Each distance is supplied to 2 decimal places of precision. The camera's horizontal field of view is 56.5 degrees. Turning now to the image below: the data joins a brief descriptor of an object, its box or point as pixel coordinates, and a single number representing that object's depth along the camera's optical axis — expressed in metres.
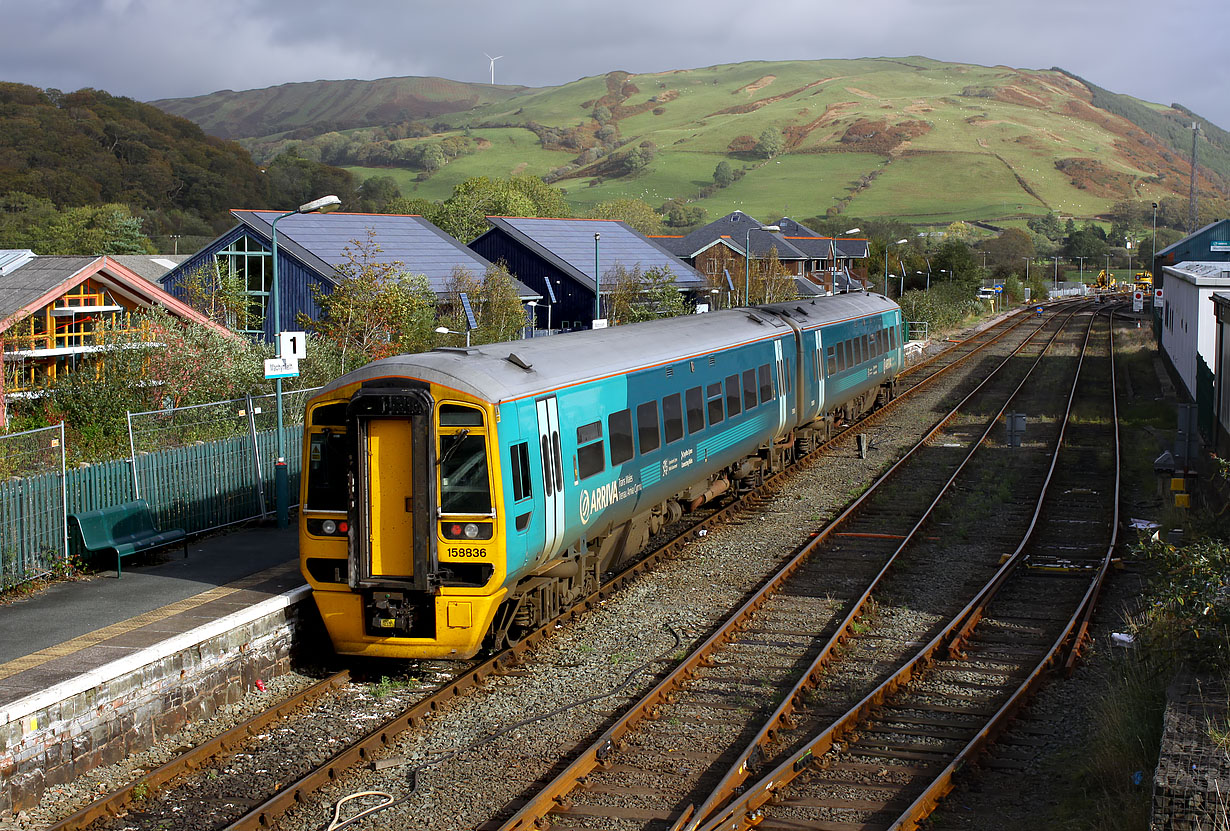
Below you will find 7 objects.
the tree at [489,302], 37.22
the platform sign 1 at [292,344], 16.75
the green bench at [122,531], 13.63
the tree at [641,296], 38.84
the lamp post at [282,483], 16.62
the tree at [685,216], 158.66
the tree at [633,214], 110.27
